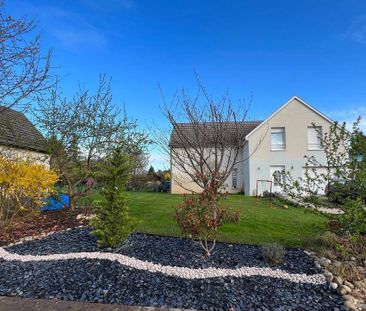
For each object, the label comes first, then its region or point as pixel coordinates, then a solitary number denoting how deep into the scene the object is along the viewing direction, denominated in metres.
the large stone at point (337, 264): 4.79
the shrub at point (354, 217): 4.80
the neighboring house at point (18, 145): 9.31
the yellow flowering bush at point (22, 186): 7.23
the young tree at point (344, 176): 5.16
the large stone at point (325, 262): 4.90
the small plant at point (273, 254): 5.01
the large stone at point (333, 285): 4.10
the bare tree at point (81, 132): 9.86
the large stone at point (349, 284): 4.17
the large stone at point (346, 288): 4.01
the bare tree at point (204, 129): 7.48
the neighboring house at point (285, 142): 20.55
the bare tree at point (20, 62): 6.40
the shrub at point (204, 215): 5.31
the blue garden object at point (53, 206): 10.91
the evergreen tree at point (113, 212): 5.52
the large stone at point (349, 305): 3.55
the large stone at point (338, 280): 4.24
